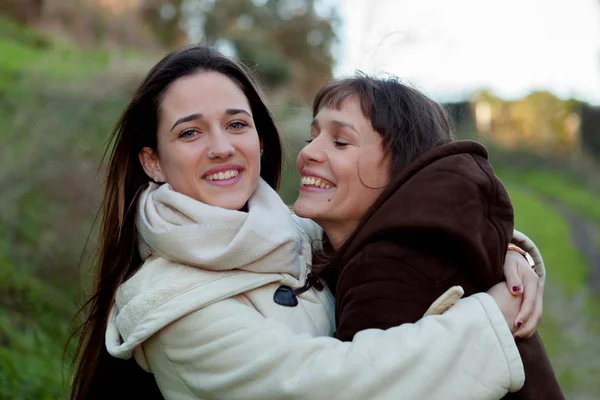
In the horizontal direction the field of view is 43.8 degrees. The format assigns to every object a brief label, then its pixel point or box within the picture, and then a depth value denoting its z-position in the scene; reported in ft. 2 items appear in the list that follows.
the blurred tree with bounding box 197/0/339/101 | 67.97
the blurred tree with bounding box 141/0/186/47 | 72.74
